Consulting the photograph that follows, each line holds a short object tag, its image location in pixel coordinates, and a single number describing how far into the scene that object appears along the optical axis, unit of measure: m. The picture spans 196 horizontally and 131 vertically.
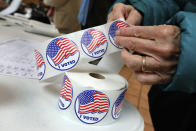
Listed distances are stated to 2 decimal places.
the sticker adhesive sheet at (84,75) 0.35
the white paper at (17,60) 0.49
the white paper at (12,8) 1.24
